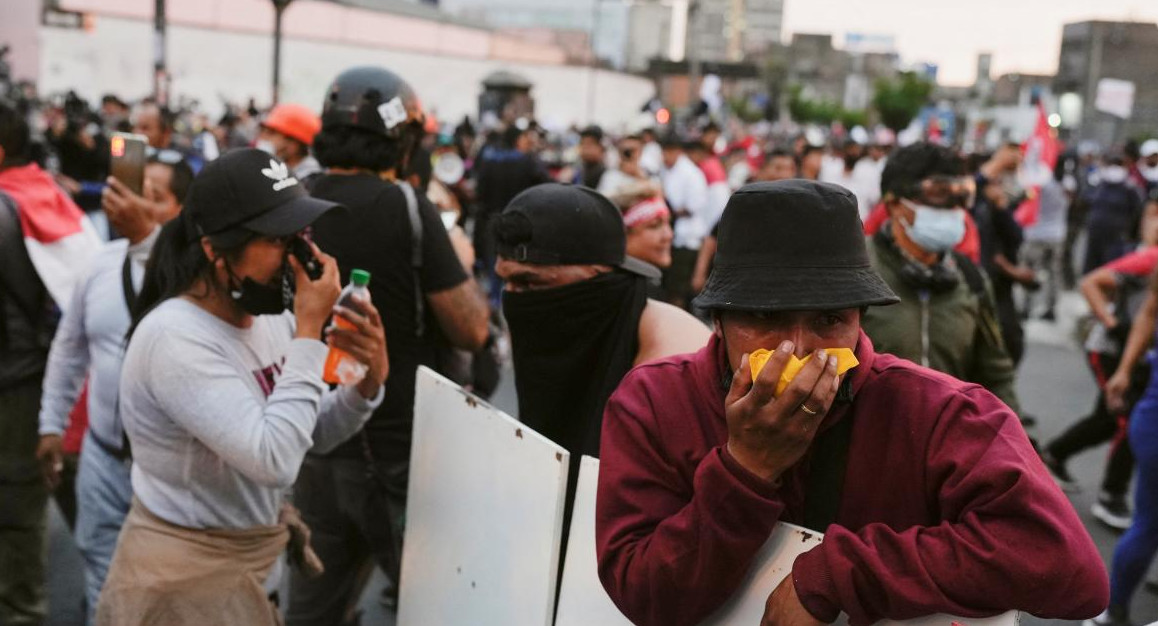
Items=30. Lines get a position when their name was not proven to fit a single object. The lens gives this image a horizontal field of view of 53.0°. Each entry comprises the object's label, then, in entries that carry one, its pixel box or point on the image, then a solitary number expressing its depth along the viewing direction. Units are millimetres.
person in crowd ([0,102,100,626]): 4383
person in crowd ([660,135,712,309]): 10359
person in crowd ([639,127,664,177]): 15858
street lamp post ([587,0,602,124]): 29725
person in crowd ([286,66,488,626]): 3748
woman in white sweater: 2725
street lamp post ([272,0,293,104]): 11922
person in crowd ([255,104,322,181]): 6055
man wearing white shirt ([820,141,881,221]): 15412
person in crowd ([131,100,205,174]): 7816
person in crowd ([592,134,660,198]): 10602
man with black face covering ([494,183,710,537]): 2957
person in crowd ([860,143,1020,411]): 3668
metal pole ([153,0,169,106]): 11967
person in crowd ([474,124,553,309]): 11906
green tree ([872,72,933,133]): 65062
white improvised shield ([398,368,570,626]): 2381
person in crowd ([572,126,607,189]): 12914
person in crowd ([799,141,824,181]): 13672
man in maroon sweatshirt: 1660
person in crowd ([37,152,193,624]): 3887
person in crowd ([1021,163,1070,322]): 13359
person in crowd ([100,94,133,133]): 14652
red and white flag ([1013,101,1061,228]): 11922
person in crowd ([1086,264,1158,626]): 4707
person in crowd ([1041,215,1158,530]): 6223
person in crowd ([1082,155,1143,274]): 14156
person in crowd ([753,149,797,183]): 11523
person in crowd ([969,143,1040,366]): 7930
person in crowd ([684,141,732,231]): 10969
